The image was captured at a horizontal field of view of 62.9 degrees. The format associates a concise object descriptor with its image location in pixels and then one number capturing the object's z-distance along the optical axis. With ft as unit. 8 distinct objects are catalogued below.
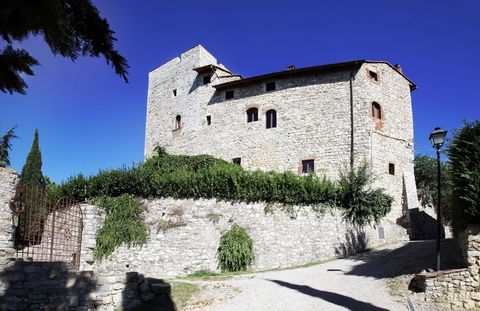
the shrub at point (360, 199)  61.26
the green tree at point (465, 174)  33.24
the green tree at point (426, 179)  99.21
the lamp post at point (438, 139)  36.50
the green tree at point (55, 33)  10.36
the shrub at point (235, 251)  51.29
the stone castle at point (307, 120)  78.79
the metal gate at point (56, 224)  36.76
